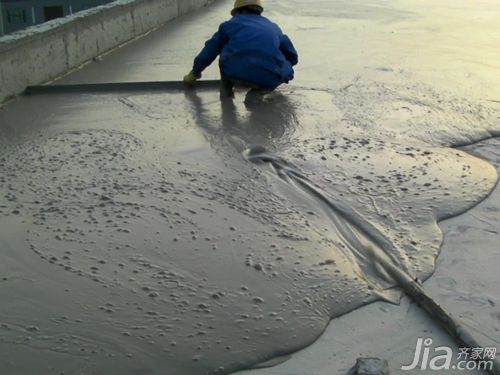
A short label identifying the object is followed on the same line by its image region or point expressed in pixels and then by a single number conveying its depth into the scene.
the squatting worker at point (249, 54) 4.90
